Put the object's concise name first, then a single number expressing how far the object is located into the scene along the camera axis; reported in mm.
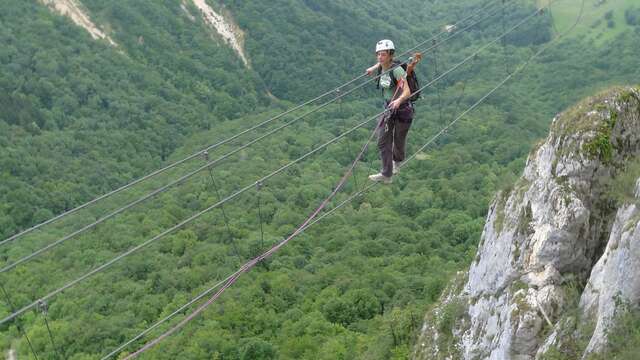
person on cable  18031
